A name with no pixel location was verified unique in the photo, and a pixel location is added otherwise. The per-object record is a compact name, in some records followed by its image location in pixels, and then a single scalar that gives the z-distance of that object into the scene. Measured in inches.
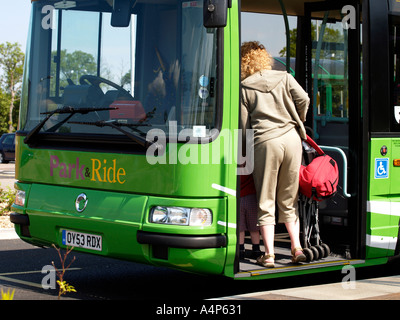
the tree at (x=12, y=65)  4138.7
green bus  409.6
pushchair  492.1
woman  449.9
